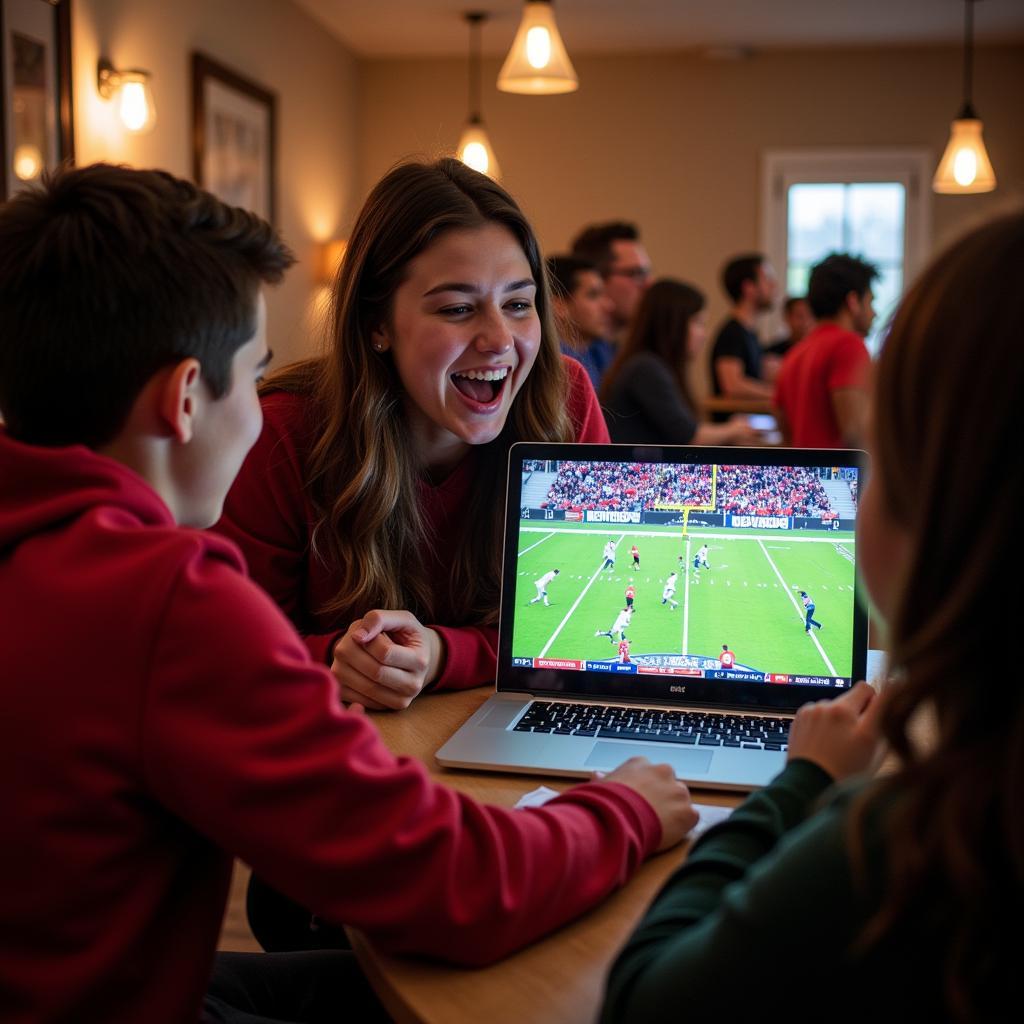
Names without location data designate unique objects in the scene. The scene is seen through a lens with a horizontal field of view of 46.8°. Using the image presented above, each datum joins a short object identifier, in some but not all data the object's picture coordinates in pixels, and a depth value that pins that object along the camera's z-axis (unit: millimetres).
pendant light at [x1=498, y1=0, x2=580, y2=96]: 3535
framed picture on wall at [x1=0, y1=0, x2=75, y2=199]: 3479
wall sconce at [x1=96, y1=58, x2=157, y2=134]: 4070
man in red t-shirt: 3719
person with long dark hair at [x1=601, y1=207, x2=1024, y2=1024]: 552
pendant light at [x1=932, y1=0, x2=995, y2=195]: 4871
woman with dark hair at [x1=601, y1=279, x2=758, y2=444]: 3869
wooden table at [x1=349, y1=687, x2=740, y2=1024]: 753
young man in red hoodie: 756
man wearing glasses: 4926
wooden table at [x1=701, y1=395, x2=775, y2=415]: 5453
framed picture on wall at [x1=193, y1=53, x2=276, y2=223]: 4828
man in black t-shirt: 6141
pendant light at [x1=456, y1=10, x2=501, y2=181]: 4859
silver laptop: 1243
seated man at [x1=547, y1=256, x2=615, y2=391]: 4270
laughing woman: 1520
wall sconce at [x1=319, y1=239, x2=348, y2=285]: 6340
